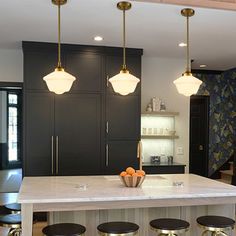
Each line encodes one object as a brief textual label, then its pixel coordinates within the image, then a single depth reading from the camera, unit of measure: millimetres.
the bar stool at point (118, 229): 2783
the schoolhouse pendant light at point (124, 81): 3475
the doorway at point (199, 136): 7887
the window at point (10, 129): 10375
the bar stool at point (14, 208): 3209
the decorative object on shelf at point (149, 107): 5957
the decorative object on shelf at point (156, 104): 5961
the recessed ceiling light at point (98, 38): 4718
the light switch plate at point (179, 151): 6222
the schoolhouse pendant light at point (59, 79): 3295
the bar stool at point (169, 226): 2902
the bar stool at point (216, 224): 2982
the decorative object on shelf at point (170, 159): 6023
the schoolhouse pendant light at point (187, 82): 3568
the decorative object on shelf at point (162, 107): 6020
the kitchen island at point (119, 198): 2811
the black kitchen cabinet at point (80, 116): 5082
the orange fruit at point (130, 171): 3309
